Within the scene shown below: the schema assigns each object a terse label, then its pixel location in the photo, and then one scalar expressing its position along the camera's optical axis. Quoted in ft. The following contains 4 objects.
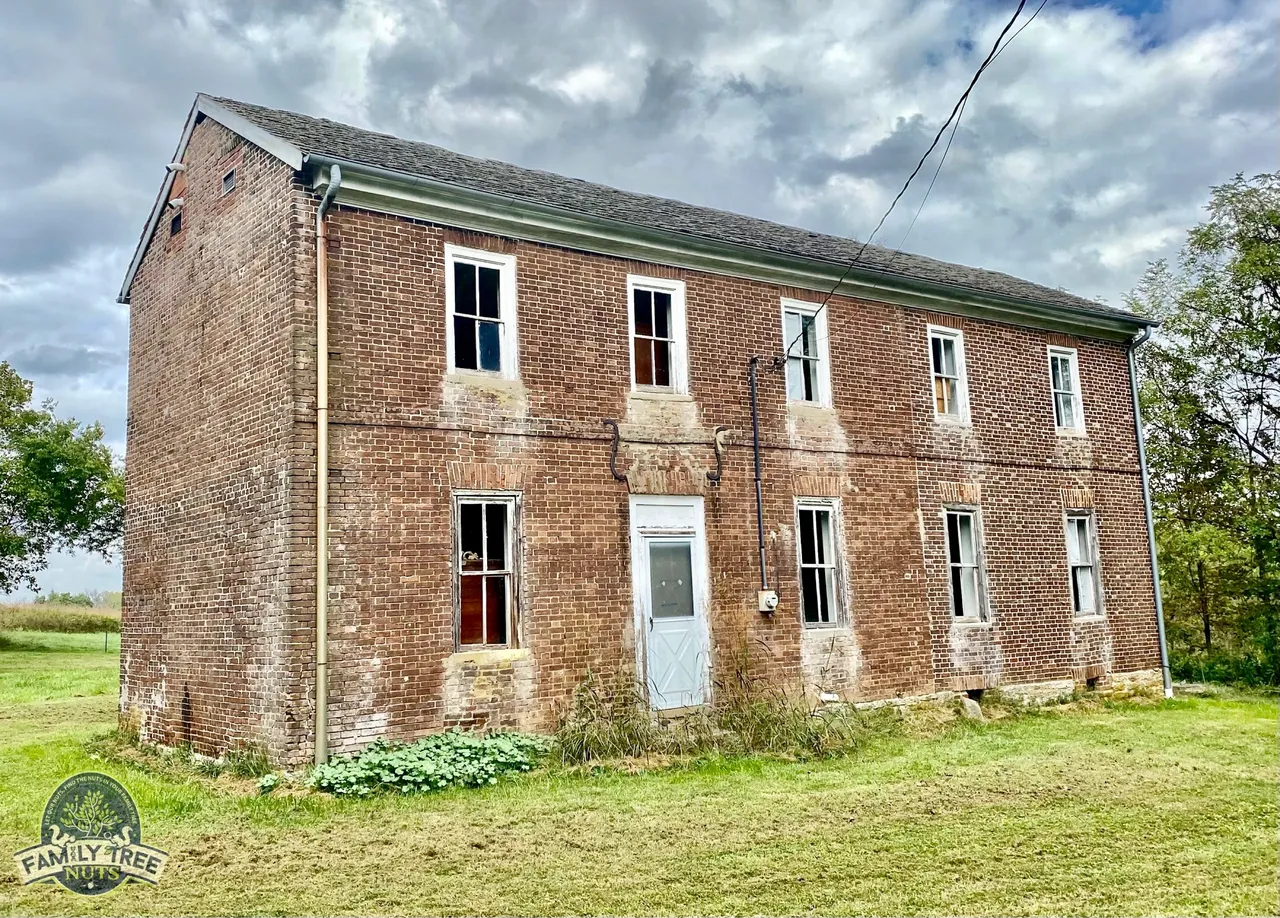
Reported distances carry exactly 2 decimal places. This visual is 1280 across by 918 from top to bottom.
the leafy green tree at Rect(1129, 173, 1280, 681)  69.51
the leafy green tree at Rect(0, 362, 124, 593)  100.48
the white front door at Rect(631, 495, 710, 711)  38.55
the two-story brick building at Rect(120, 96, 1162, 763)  33.27
